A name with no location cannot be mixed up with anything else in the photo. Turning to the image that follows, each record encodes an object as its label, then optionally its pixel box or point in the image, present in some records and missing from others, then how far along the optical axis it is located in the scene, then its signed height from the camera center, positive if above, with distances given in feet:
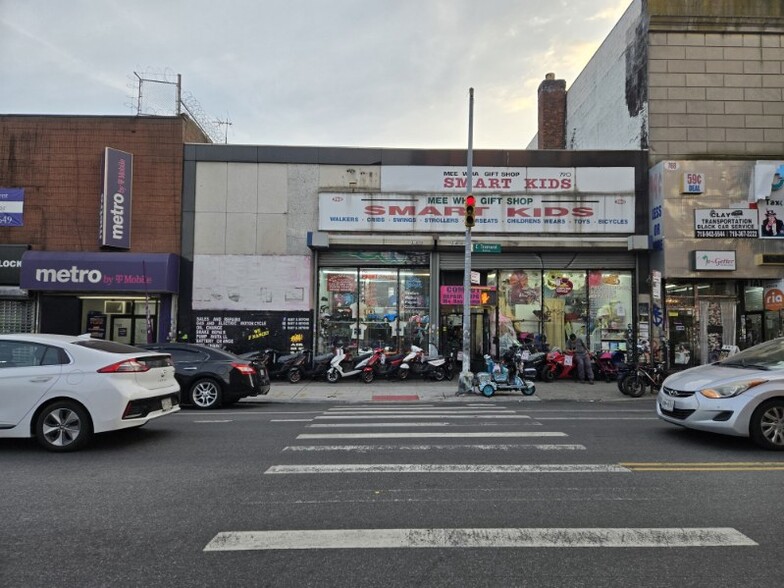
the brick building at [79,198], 58.75 +12.66
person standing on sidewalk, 56.34 -4.37
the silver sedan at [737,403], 23.38 -3.56
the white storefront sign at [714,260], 57.21 +6.60
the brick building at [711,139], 58.13 +20.71
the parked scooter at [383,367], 54.75 -5.12
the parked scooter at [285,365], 55.36 -5.09
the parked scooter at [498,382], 45.70 -5.42
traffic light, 46.62 +9.61
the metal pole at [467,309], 46.85 +0.86
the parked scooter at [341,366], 55.01 -5.08
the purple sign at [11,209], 59.21 +11.31
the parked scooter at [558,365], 56.44 -4.79
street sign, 58.75 +7.82
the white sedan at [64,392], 22.77 -3.41
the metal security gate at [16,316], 58.95 -0.50
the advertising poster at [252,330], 59.31 -1.69
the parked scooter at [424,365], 55.26 -4.93
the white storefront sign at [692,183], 57.52 +14.89
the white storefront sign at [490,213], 61.00 +12.01
